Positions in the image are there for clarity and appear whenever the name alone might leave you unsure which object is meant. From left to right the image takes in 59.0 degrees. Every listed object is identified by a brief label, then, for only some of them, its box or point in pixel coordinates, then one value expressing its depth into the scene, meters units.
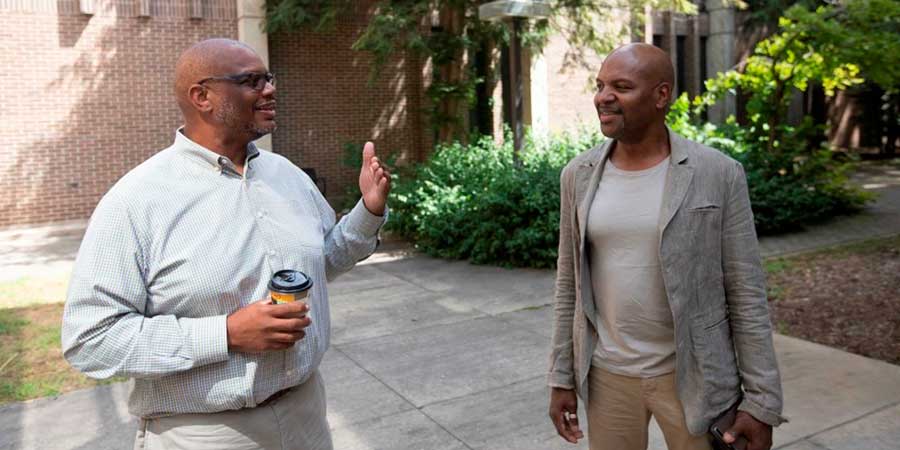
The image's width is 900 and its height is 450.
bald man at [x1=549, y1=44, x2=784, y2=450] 2.40
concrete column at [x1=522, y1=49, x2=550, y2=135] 17.08
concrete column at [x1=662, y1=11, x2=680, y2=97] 21.09
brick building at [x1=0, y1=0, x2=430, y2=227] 12.95
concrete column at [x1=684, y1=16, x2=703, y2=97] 21.91
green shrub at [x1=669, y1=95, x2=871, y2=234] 11.29
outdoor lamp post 10.79
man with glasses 2.01
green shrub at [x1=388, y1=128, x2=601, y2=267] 9.42
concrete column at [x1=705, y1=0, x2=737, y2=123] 21.64
